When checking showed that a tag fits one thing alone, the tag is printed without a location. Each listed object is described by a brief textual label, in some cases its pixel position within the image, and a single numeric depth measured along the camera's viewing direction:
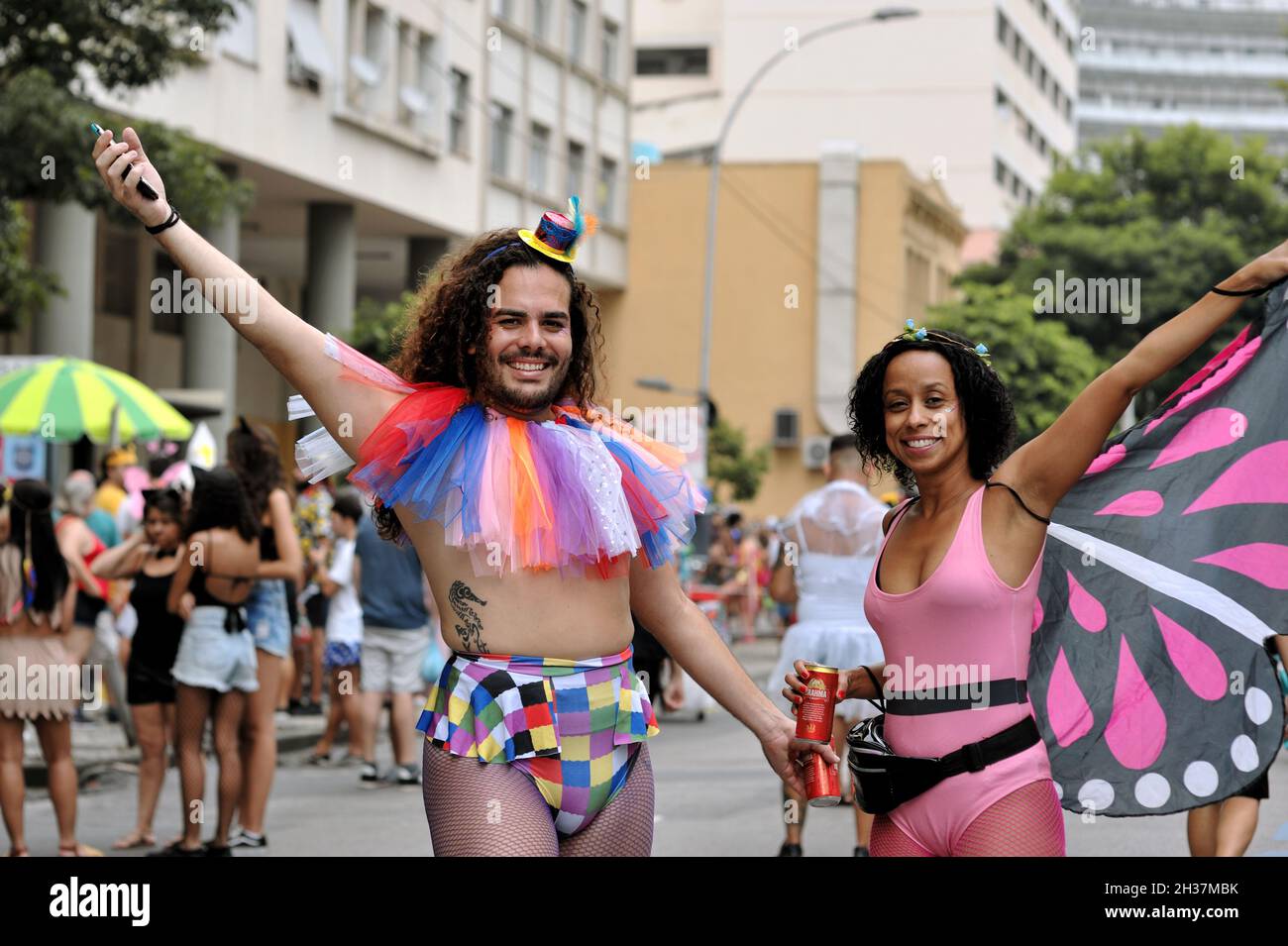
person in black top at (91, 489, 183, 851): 9.91
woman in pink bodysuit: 3.95
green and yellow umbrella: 15.20
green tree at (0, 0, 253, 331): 13.07
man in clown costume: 3.79
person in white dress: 9.60
